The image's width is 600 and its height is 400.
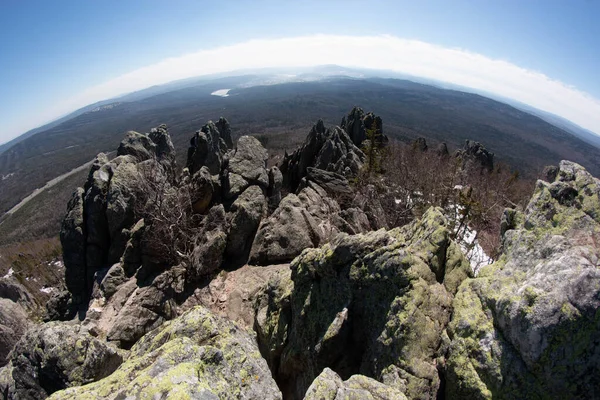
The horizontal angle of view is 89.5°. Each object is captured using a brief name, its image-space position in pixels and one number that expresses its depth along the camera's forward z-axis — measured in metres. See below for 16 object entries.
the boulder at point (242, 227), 23.53
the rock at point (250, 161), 28.59
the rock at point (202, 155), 35.56
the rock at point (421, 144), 53.45
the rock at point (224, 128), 49.09
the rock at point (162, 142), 41.15
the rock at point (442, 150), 59.06
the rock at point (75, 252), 26.77
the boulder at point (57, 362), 8.29
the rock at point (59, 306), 27.66
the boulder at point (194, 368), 5.65
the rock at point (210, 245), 22.11
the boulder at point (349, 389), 6.46
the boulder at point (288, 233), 22.03
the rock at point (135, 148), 33.34
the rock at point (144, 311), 17.77
